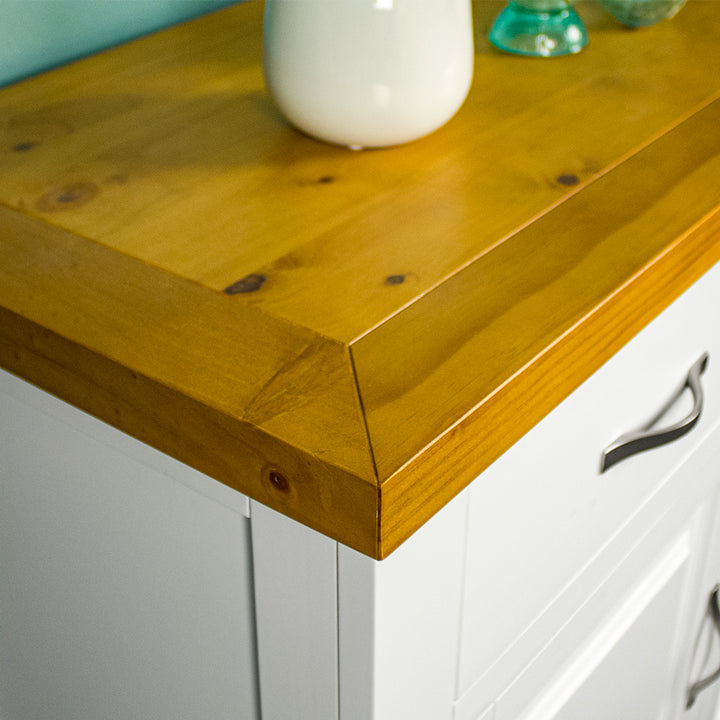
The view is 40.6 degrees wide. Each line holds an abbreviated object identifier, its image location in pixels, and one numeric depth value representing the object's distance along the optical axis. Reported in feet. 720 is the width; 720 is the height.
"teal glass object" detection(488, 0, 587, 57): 2.46
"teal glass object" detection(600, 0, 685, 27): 2.59
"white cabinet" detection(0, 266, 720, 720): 1.42
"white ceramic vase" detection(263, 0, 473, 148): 1.82
